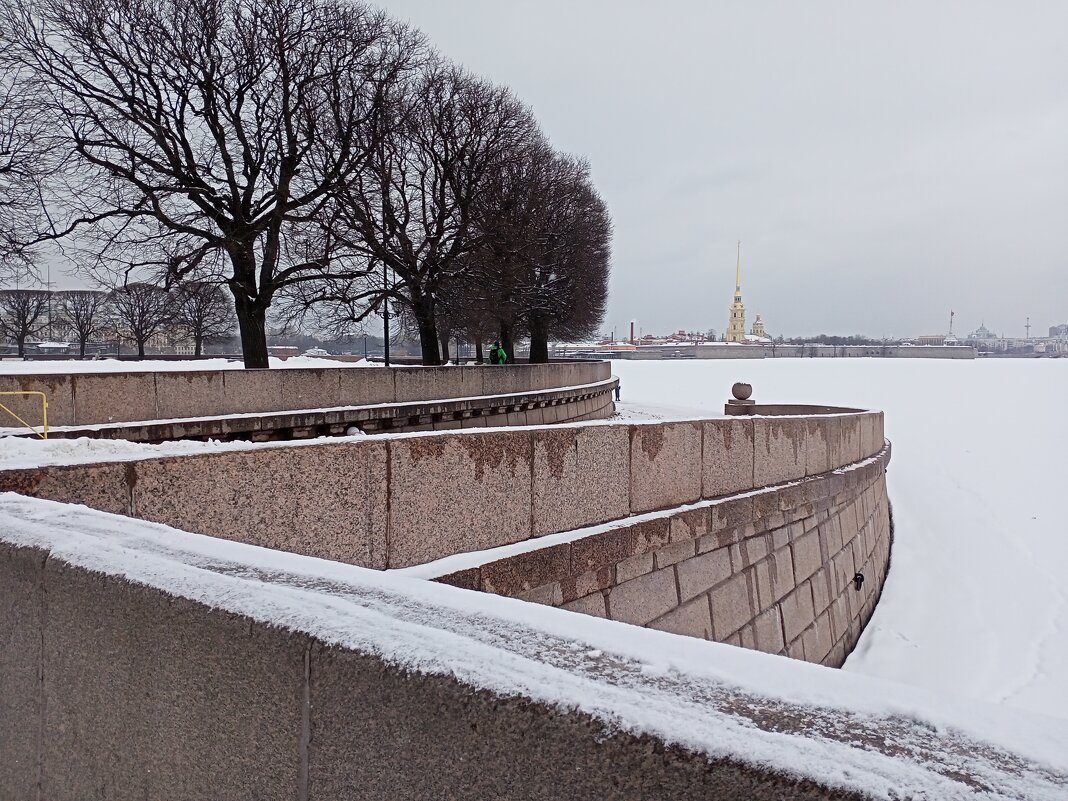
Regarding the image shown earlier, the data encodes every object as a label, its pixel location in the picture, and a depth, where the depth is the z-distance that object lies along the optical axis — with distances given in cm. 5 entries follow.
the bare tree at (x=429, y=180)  2462
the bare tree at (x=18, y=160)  1875
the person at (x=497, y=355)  2847
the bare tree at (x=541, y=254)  2741
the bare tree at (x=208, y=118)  1942
